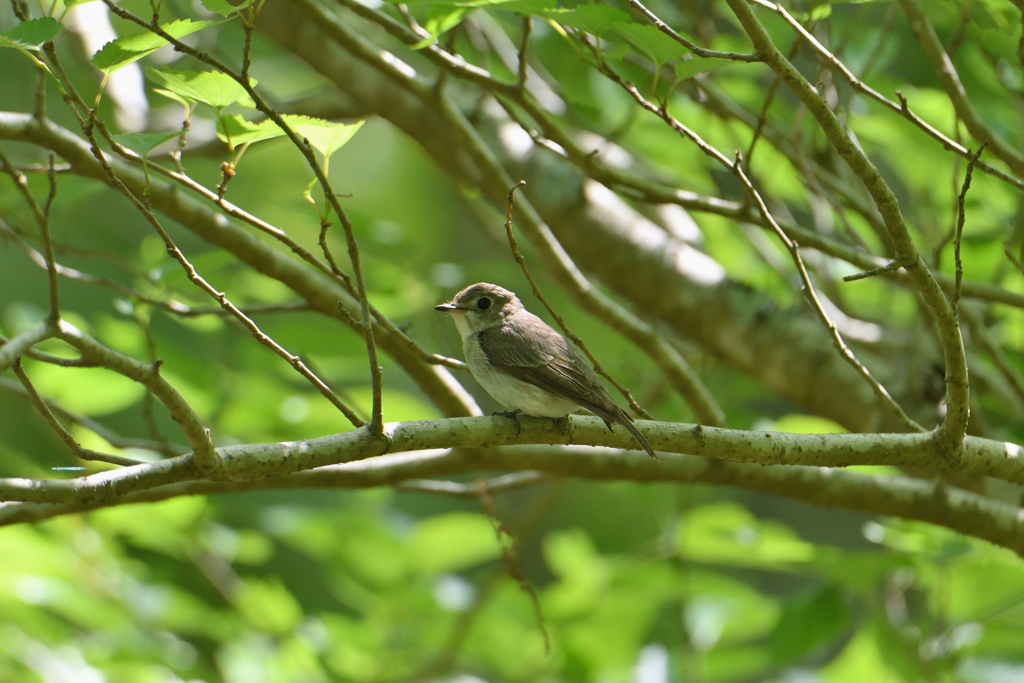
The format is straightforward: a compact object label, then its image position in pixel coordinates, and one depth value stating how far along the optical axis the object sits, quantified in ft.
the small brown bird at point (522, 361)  21.81
